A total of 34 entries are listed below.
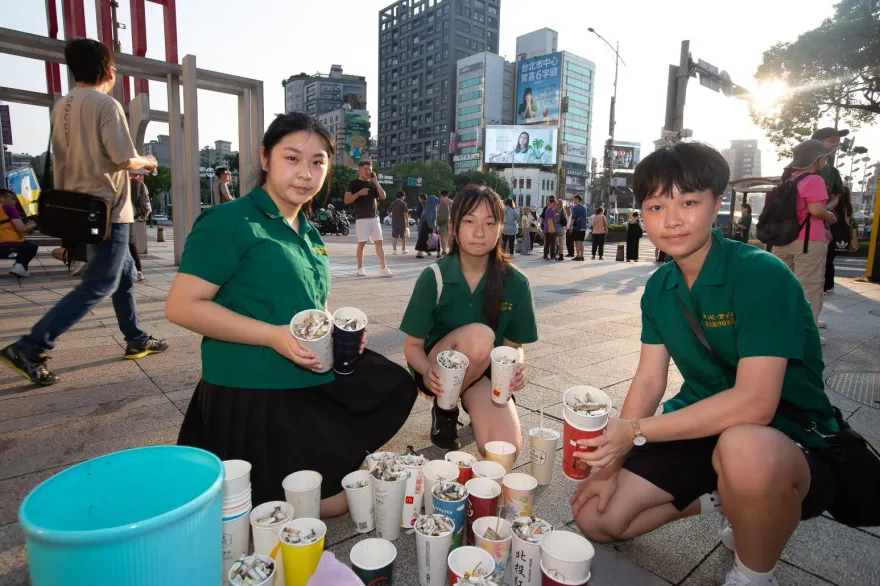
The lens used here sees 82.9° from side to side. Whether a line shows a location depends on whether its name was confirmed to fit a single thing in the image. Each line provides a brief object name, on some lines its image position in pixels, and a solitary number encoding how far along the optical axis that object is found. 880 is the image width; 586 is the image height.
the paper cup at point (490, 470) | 2.00
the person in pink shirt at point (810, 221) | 4.55
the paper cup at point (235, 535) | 1.58
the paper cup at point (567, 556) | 1.38
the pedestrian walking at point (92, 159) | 3.27
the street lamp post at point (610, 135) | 26.29
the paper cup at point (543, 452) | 2.27
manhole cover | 3.40
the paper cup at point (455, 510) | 1.67
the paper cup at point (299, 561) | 1.44
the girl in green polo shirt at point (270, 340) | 1.79
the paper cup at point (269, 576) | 1.29
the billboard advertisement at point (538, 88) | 86.00
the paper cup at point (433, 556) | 1.52
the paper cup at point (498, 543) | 1.55
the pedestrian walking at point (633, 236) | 14.51
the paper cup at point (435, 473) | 1.90
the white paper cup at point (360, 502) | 1.87
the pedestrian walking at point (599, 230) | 14.97
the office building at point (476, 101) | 95.69
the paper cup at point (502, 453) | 2.23
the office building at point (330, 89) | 121.50
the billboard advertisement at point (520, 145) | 67.62
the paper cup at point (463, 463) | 2.02
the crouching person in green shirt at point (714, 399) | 1.54
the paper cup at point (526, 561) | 1.49
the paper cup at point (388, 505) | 1.78
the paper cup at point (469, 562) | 1.38
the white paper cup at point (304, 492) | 1.79
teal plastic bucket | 0.92
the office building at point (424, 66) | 101.44
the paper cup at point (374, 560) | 1.43
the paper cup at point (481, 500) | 1.75
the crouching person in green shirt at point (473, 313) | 2.48
